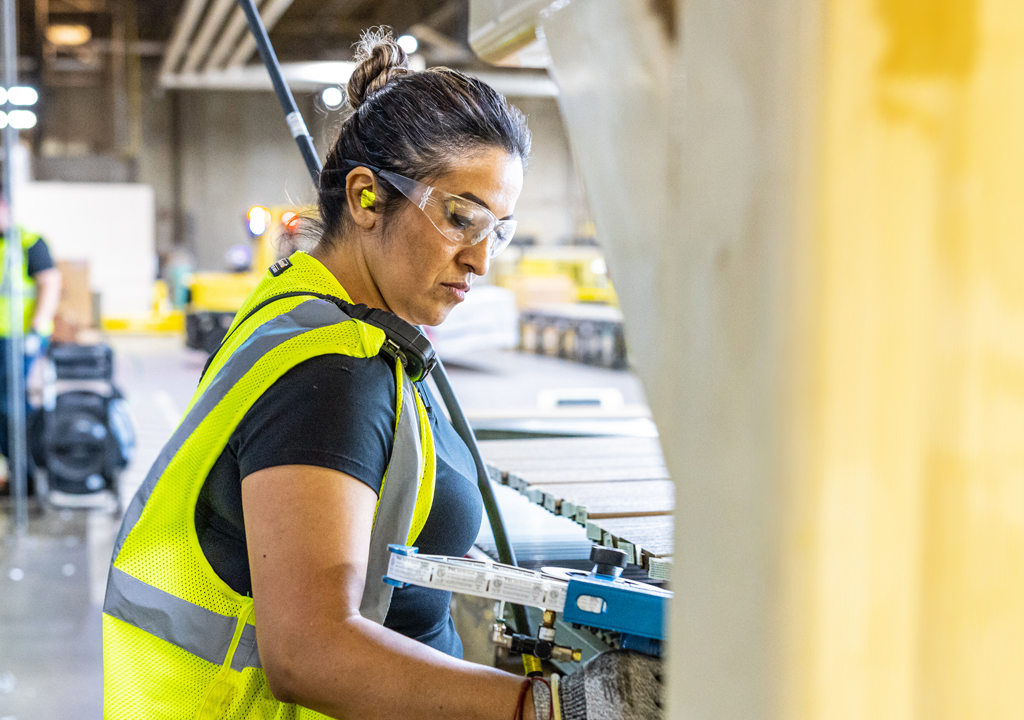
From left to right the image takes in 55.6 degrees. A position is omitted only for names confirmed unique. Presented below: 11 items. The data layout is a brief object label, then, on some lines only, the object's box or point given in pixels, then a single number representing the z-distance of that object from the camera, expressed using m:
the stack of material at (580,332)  11.55
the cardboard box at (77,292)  9.73
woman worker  0.93
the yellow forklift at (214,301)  10.23
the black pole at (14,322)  4.91
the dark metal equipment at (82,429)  5.29
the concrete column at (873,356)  0.39
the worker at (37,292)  5.60
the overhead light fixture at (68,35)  16.91
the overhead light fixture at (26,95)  7.02
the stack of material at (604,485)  1.39
